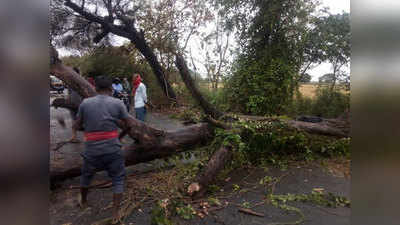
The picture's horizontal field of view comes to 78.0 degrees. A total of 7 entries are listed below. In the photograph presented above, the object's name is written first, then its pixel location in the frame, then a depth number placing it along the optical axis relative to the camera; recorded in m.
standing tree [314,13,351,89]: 6.34
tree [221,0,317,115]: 7.03
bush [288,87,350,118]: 7.07
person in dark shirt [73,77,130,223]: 2.28
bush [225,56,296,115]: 7.30
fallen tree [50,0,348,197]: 3.07
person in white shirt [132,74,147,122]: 5.23
